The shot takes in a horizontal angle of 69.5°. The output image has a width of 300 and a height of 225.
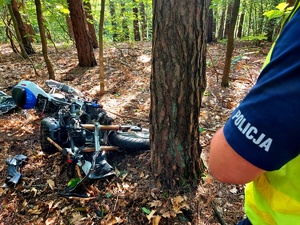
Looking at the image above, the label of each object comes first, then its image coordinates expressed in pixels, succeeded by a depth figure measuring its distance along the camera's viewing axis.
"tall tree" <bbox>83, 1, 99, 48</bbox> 8.89
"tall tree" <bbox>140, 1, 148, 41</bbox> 13.82
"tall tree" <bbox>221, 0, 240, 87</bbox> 4.05
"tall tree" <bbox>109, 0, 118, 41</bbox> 16.12
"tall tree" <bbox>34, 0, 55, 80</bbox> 4.45
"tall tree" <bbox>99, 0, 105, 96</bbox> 4.44
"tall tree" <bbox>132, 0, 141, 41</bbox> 13.91
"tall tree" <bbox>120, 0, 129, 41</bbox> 9.45
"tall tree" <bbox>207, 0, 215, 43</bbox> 9.56
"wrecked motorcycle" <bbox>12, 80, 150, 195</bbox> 2.77
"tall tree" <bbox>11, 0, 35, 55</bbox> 7.78
